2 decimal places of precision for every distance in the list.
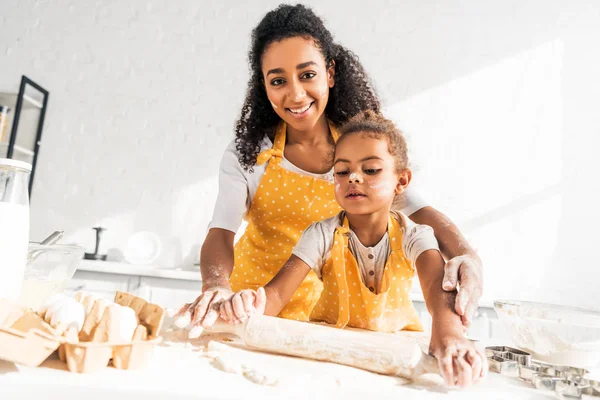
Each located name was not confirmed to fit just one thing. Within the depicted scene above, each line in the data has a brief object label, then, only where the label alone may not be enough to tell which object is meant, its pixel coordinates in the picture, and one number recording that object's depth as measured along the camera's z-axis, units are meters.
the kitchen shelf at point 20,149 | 2.32
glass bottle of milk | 0.55
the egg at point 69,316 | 0.45
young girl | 0.82
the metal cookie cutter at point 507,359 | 0.53
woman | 0.96
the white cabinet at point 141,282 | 1.95
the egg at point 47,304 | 0.49
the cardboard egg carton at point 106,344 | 0.41
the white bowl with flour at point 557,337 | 0.57
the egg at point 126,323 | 0.44
